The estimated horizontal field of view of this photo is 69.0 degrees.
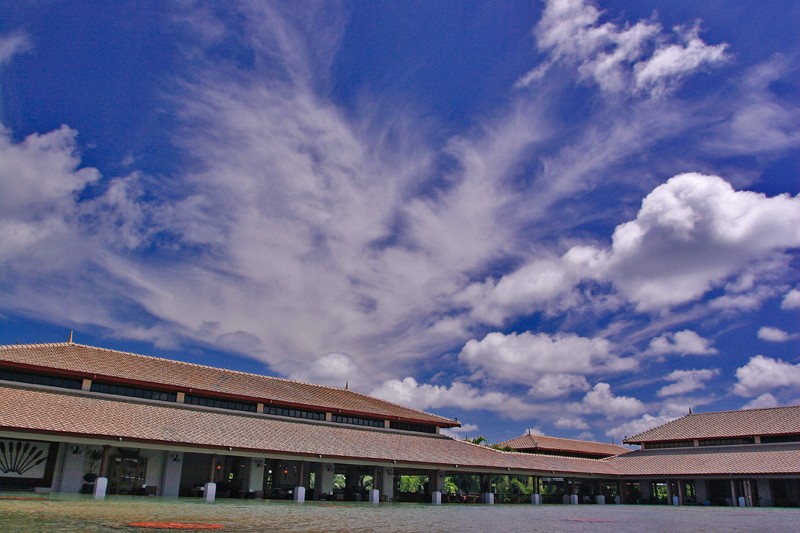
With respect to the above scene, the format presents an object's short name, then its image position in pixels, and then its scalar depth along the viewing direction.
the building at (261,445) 23.83
